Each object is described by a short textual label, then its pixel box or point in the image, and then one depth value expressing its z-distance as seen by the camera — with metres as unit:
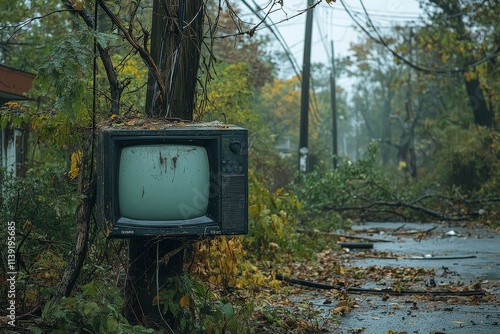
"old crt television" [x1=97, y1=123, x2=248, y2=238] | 5.10
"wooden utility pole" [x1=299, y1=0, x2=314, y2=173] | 24.67
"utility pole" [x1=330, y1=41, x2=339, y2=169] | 47.41
